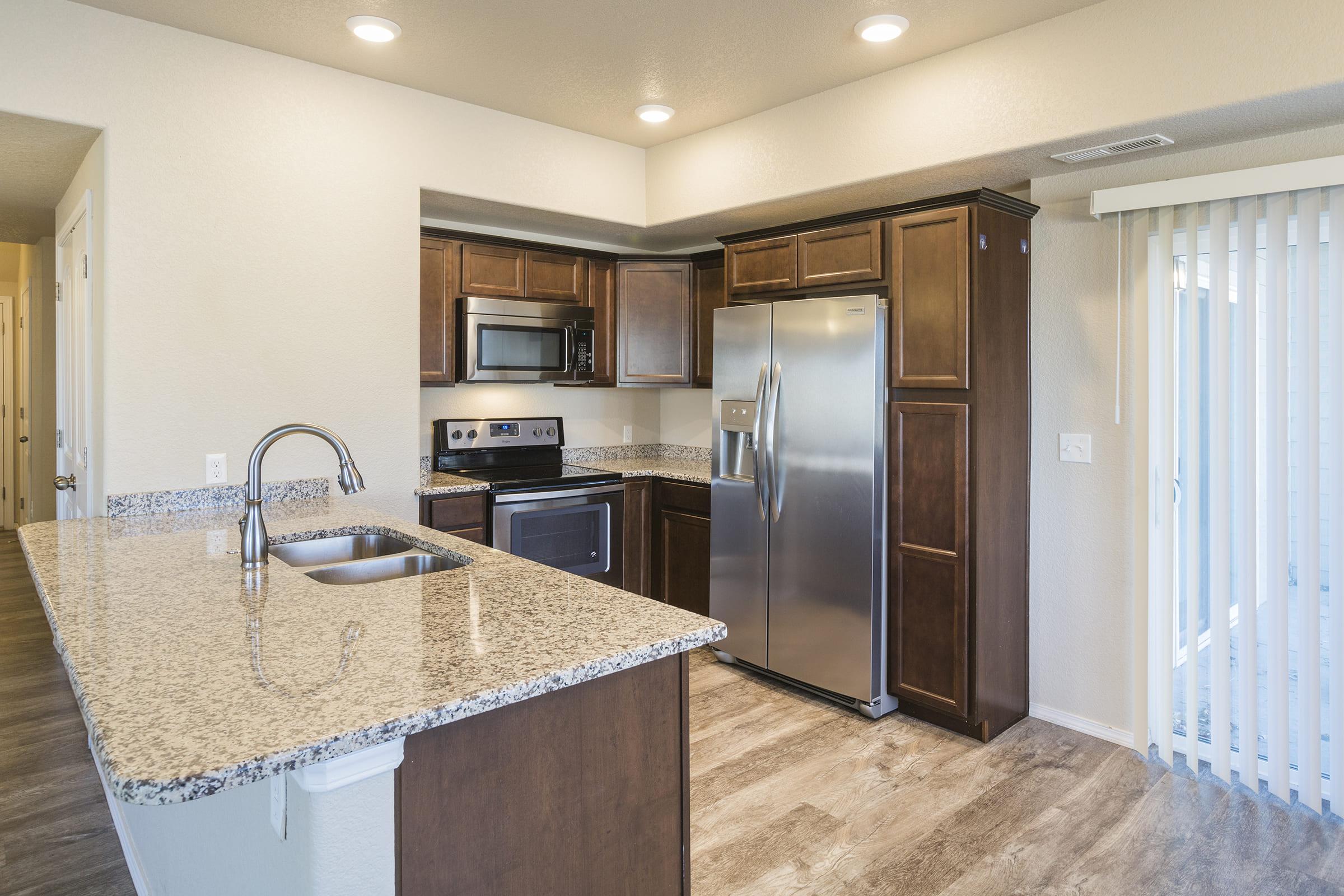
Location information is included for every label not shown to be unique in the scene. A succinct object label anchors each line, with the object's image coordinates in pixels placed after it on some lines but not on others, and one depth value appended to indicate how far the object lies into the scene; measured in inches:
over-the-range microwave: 155.9
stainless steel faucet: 74.9
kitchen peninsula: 42.1
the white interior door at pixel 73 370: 124.9
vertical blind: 100.1
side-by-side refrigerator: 128.0
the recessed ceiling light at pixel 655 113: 142.9
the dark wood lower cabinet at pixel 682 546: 162.7
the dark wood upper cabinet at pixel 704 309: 175.8
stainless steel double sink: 87.2
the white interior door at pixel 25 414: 232.8
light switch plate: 123.5
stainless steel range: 151.1
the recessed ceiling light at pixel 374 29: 109.7
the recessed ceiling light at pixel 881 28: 108.3
